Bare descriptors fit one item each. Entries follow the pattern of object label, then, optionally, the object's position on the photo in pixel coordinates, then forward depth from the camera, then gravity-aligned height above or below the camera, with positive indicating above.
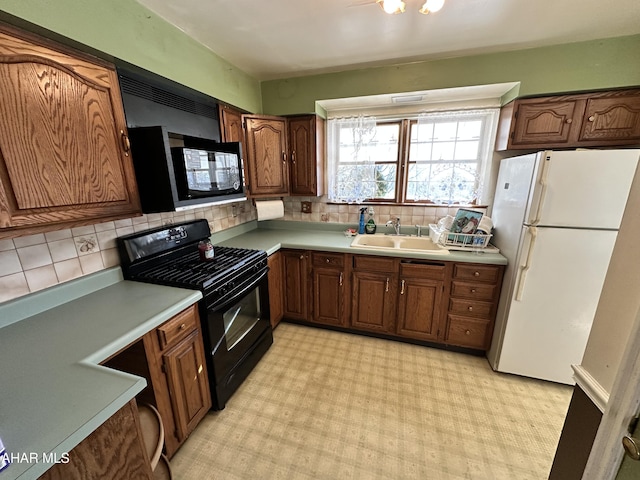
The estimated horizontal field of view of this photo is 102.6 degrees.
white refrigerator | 1.53 -0.47
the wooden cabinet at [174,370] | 1.21 -0.98
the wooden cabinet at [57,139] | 0.95 +0.16
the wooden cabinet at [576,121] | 1.78 +0.40
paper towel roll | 2.63 -0.33
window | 2.38 +0.19
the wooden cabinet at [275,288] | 2.31 -1.02
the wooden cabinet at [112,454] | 0.71 -0.81
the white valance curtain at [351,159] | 2.60 +0.19
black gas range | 1.53 -0.67
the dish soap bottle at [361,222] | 2.68 -0.46
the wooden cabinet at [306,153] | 2.47 +0.23
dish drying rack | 2.08 -0.53
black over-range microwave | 1.39 +0.04
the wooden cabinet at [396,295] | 2.08 -1.02
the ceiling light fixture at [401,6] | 1.21 +0.80
